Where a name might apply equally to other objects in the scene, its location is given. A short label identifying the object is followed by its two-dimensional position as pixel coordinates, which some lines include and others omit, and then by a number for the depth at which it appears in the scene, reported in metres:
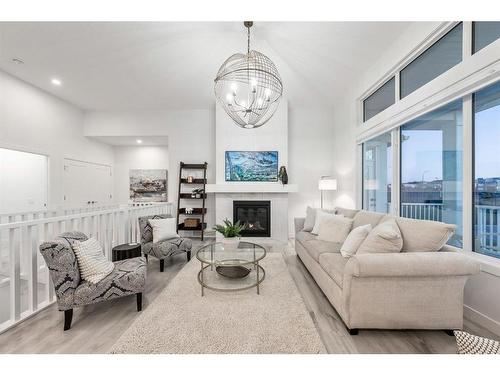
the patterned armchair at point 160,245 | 2.88
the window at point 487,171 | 1.81
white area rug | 1.47
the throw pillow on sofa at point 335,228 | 2.67
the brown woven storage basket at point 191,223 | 4.94
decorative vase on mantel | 4.63
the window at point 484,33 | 1.75
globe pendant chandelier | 2.22
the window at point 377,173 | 3.35
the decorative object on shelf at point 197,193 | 5.02
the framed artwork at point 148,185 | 5.98
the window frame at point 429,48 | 2.00
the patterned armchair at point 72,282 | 1.65
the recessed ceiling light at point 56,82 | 3.73
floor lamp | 4.29
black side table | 2.46
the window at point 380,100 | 3.19
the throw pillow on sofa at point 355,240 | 2.07
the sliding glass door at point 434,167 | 2.18
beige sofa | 1.50
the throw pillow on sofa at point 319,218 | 3.03
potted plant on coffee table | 2.78
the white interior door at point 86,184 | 4.68
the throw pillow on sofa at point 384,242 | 1.73
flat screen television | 4.76
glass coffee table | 2.24
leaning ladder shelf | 4.93
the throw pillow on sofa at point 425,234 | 1.66
